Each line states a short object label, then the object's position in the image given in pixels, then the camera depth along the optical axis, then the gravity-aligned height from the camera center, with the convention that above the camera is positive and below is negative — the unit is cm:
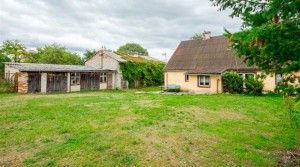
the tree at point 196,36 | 4799 +1324
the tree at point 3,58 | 2786 +464
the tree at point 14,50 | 3459 +692
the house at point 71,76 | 1761 +99
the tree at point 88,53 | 3982 +714
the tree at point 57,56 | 3878 +661
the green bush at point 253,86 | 1482 -15
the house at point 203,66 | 1727 +199
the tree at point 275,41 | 282 +73
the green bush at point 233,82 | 1593 +21
